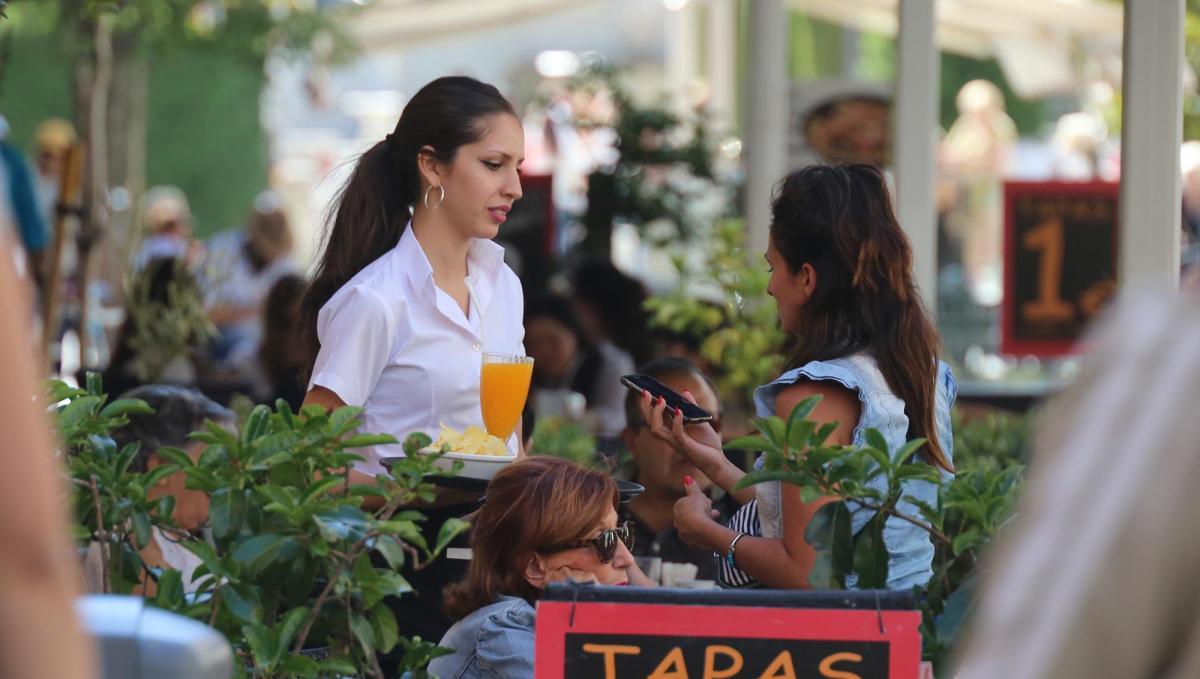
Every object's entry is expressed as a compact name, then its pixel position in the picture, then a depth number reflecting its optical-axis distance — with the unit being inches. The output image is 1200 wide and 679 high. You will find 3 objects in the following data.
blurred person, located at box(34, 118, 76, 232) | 1088.2
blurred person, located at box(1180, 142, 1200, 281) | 940.1
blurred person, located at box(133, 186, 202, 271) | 1023.6
